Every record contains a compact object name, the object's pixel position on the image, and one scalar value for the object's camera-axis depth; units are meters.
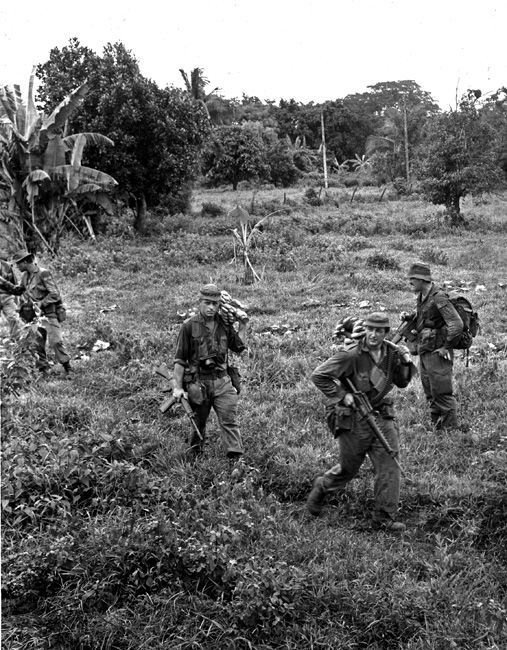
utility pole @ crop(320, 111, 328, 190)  34.30
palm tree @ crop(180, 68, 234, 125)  32.28
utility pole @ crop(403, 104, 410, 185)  33.04
